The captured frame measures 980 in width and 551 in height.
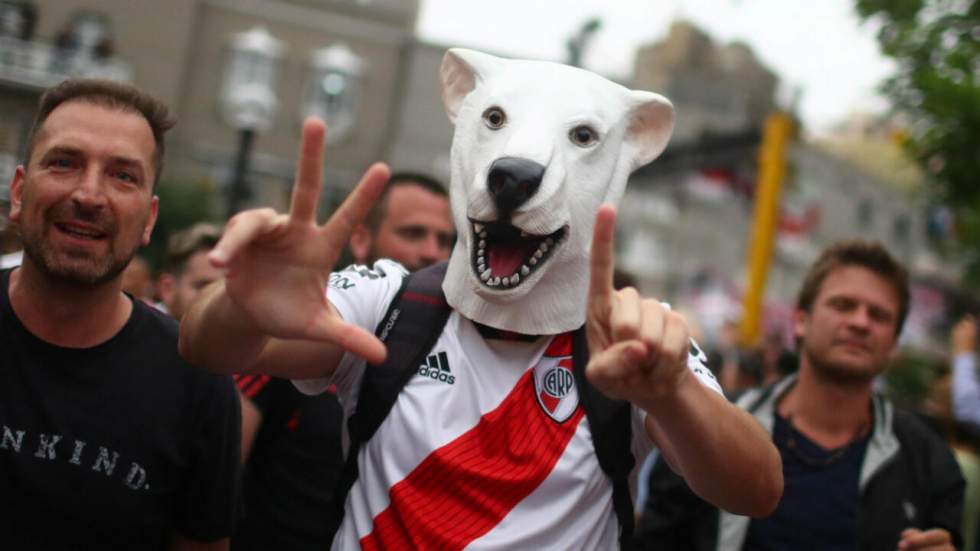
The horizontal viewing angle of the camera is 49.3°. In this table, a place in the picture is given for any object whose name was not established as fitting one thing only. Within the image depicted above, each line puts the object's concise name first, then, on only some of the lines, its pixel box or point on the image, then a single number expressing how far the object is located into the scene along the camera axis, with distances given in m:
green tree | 6.88
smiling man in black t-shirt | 2.48
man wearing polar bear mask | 1.99
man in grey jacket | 3.31
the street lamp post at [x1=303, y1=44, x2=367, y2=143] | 26.78
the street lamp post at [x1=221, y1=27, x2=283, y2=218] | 26.00
